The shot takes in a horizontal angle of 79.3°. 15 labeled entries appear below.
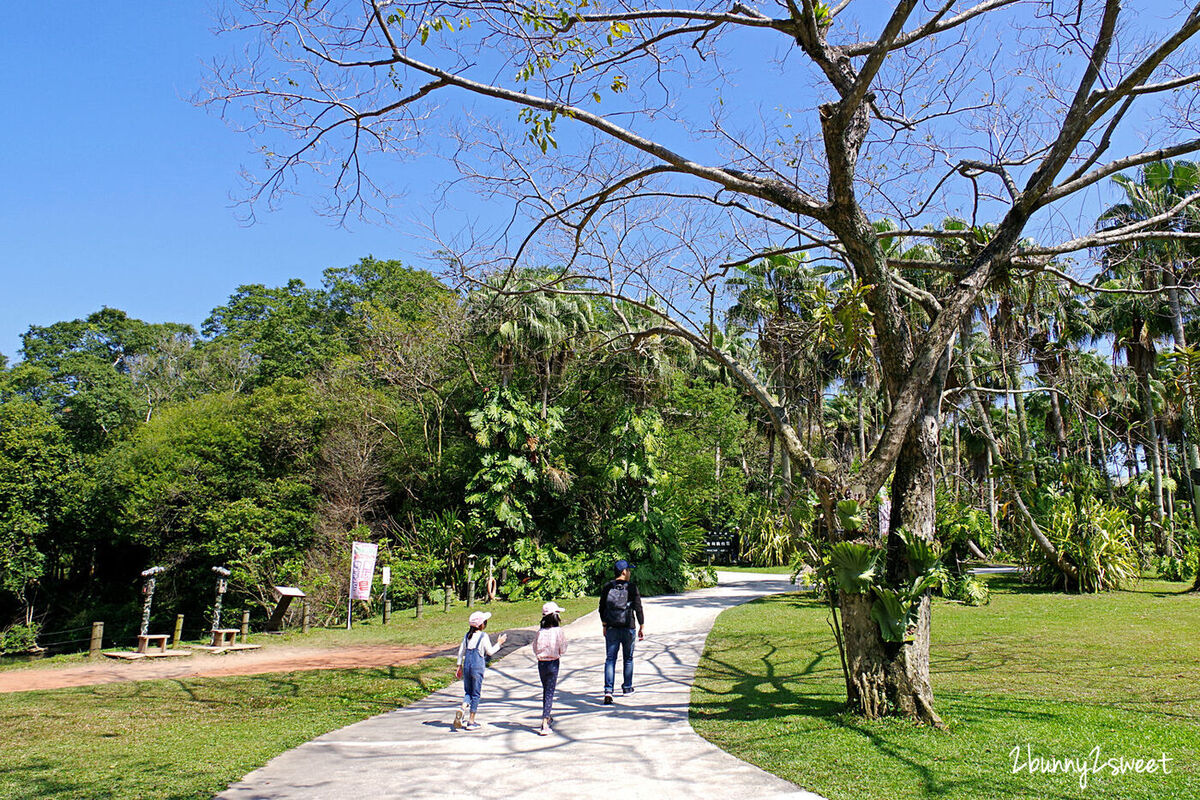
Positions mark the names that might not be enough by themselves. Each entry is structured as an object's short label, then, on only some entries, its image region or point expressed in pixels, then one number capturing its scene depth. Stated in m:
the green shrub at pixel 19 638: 23.20
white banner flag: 15.77
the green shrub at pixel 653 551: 19.66
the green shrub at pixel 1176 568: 18.27
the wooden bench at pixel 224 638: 14.18
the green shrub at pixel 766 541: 29.81
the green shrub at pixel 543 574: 19.59
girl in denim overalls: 7.34
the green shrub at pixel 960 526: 16.11
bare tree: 6.29
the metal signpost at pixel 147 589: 13.88
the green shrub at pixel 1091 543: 16.33
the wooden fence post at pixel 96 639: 14.08
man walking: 8.59
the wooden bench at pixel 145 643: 13.54
